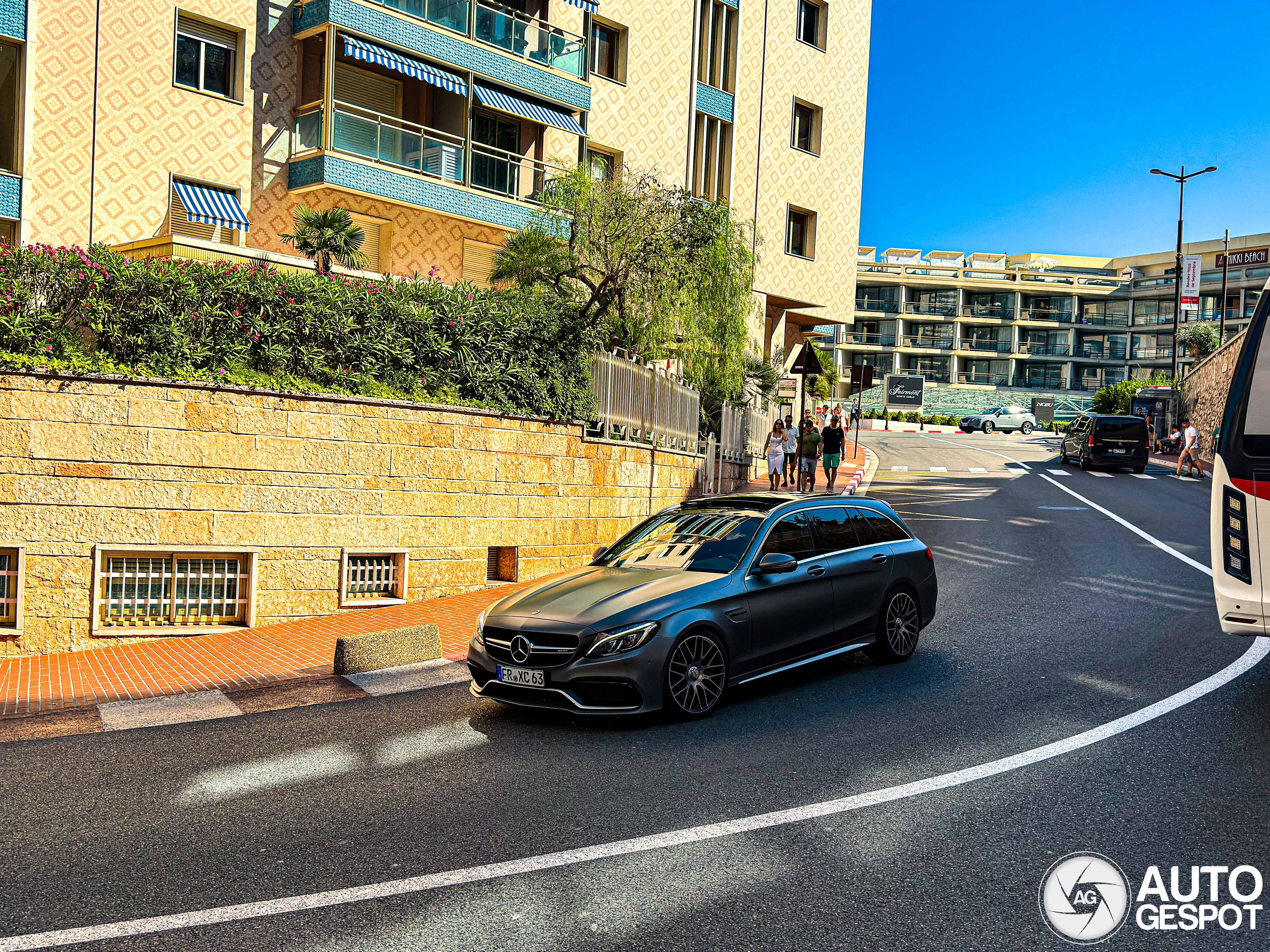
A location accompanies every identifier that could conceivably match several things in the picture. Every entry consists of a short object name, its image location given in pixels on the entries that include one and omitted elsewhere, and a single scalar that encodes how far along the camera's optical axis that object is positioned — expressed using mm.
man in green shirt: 23141
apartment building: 17297
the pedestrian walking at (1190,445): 32438
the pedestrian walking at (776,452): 24516
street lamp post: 49000
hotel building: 95125
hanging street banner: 49281
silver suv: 68938
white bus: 6438
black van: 34094
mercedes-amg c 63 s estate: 6898
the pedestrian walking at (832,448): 24125
